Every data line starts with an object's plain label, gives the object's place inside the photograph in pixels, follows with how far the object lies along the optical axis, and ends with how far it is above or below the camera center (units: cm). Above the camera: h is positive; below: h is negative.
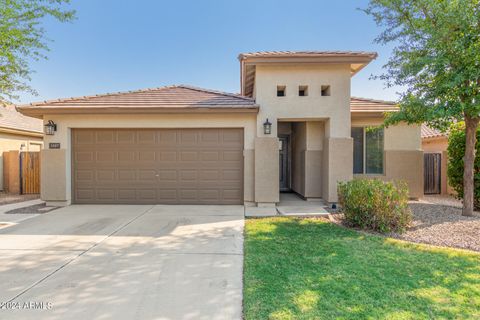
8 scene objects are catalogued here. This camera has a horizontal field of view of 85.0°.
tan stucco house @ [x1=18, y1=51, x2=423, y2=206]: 853 +70
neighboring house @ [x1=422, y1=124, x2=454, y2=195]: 1158 -72
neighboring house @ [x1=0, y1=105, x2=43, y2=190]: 1273 +130
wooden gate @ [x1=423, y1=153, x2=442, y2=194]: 1159 -68
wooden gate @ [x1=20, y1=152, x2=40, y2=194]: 1152 -63
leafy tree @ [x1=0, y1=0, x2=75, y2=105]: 588 +285
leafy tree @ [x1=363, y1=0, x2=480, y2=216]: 595 +226
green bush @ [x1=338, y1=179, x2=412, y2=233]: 575 -110
